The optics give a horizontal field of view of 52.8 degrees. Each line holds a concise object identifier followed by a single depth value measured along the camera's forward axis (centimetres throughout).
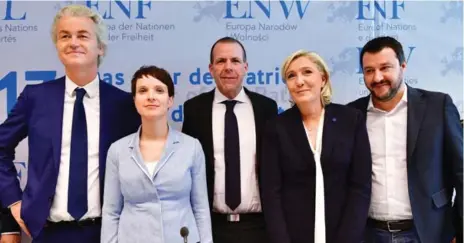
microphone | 179
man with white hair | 205
